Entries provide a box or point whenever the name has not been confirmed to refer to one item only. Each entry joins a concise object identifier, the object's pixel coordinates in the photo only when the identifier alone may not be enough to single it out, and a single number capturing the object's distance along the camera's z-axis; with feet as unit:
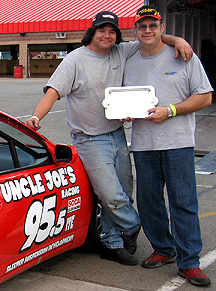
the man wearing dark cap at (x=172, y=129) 11.96
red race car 10.64
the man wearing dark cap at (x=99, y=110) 12.80
